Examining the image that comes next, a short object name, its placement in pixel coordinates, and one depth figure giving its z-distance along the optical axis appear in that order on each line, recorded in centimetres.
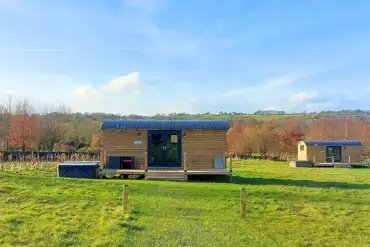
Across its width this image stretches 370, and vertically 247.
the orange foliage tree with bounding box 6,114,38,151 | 2994
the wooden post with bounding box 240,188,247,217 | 854
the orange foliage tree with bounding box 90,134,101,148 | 3369
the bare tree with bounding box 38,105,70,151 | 3656
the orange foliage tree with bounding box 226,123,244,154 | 4019
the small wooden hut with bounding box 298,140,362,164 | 3082
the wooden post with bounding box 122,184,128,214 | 862
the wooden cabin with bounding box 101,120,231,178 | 1691
